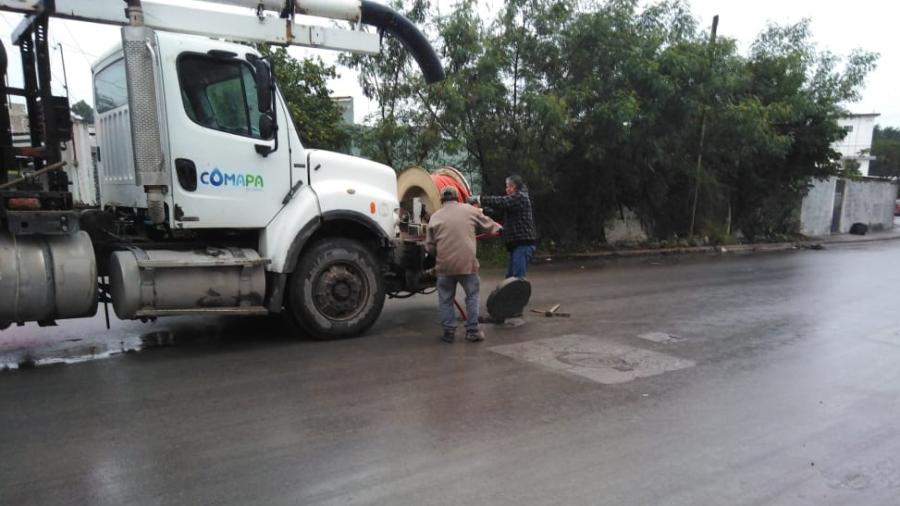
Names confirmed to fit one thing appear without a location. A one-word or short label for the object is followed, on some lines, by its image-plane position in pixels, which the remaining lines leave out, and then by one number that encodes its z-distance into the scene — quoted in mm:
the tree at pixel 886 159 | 73312
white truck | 5262
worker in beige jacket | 6582
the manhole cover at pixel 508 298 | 7453
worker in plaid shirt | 7926
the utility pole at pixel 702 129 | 15203
